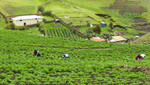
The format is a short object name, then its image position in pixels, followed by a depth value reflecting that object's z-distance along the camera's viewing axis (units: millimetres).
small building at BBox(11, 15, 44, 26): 87125
